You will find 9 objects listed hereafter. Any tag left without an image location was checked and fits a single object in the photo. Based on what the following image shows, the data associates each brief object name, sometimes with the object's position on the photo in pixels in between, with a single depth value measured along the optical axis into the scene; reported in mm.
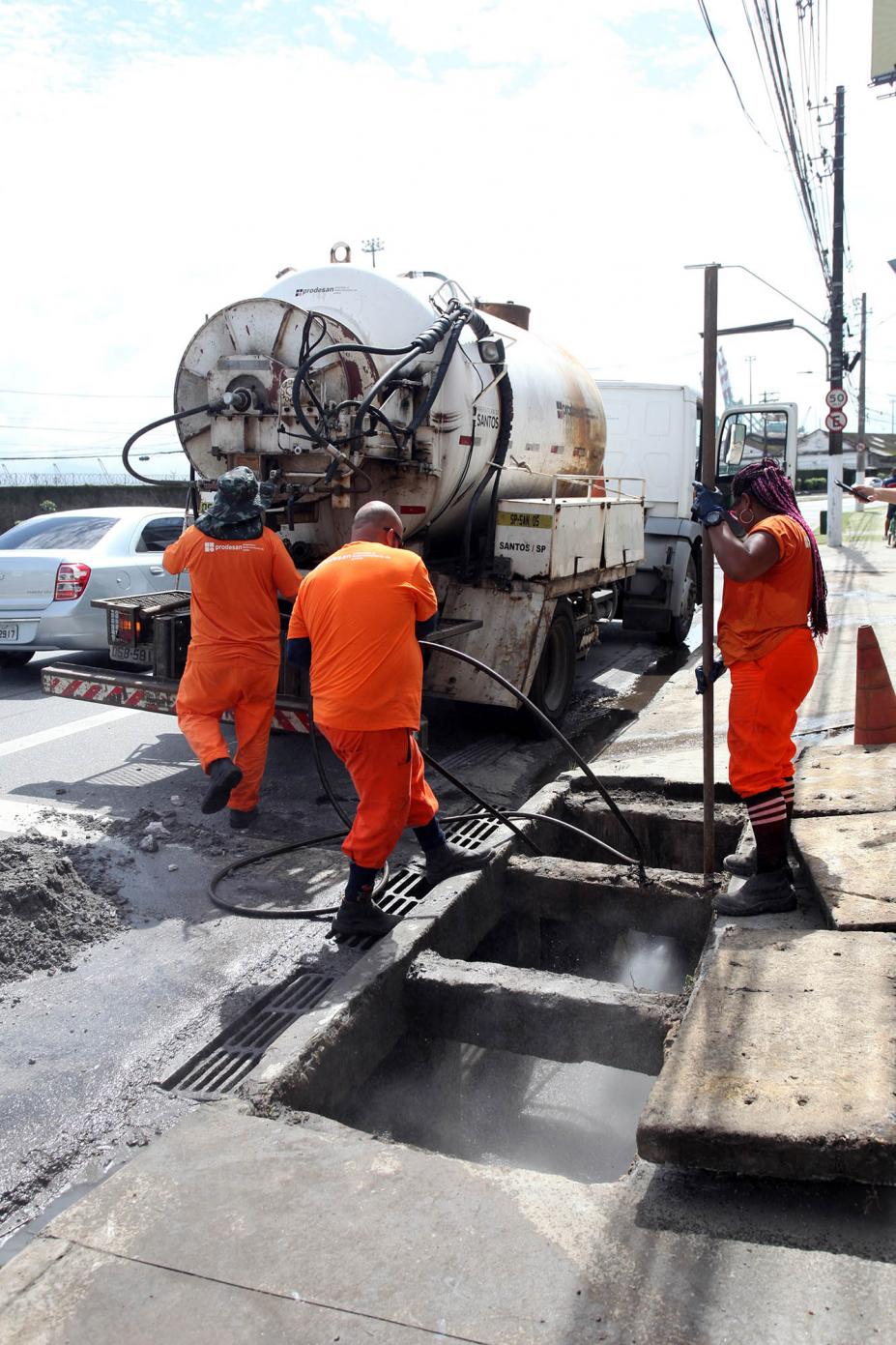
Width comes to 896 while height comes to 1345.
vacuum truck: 6578
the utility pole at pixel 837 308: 21406
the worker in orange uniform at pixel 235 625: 5848
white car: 9188
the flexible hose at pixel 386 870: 4632
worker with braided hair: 4145
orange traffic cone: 6203
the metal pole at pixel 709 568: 4227
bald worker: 4207
